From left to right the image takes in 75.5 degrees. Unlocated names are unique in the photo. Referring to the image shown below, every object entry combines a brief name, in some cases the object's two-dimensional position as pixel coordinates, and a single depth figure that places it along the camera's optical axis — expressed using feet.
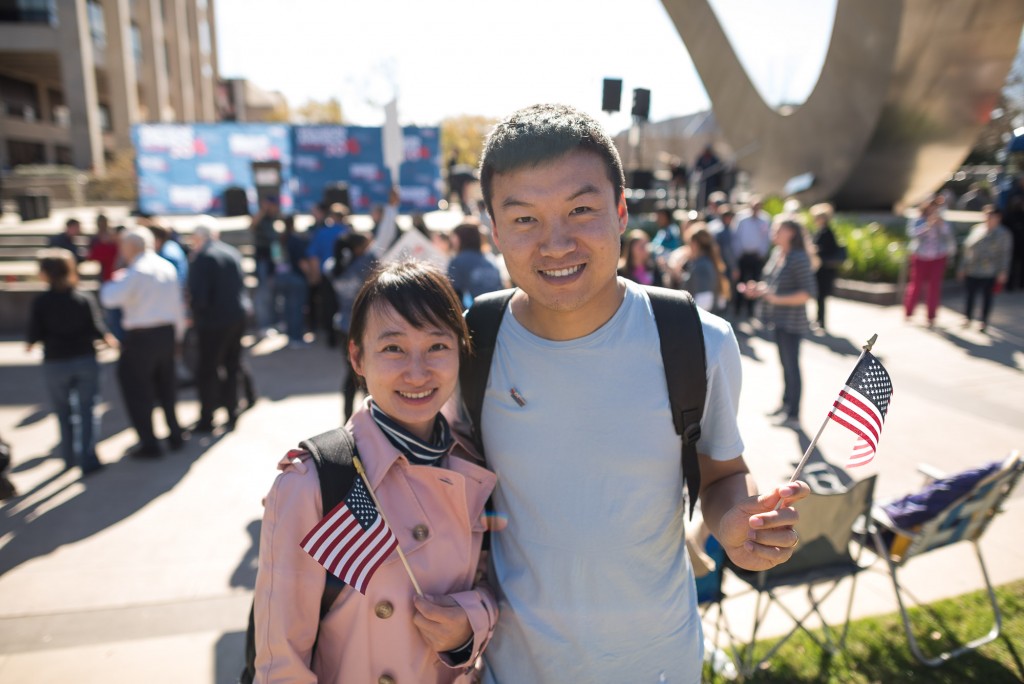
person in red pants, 33.32
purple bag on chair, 10.42
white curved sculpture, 40.29
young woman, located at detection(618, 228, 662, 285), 21.09
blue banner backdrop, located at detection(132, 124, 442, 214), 60.80
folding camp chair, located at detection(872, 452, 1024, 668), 10.28
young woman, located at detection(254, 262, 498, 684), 4.97
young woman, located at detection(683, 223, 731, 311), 23.08
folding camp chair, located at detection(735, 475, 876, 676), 10.14
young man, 4.97
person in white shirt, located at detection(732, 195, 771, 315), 36.17
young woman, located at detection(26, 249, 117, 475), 17.72
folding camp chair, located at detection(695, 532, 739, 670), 10.04
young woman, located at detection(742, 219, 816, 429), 20.75
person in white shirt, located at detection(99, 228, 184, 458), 18.83
